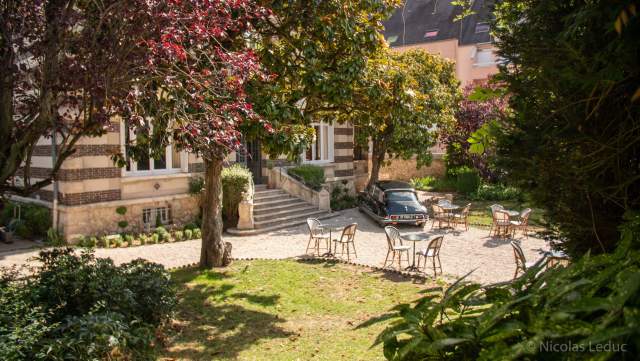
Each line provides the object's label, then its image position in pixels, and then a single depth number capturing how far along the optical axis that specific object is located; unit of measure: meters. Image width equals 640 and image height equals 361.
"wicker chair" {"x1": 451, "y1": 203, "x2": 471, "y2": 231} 18.36
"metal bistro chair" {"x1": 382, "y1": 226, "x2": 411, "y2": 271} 12.17
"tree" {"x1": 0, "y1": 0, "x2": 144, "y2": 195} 5.55
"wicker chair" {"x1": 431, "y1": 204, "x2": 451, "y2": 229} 18.80
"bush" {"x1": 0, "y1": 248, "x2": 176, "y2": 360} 5.31
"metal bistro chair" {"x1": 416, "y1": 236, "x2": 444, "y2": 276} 11.64
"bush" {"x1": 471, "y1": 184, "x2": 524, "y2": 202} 26.19
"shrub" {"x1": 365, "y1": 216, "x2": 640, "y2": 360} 2.28
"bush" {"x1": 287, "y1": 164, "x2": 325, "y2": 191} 22.12
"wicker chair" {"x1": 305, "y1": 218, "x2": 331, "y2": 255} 13.82
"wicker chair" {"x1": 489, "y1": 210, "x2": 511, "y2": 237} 16.61
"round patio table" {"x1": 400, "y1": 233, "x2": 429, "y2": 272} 12.02
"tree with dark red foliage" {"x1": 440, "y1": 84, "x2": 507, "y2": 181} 27.92
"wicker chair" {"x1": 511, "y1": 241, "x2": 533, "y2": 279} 10.25
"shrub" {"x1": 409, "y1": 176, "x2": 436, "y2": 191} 30.75
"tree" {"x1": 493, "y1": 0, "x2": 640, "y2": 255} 3.42
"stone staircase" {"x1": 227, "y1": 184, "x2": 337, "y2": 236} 18.09
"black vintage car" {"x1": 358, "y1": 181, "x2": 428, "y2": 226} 18.44
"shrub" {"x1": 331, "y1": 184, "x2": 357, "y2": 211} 22.59
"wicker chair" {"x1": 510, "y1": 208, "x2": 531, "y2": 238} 16.48
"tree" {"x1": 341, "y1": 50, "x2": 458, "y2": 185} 11.11
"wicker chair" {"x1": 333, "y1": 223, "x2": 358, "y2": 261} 13.53
